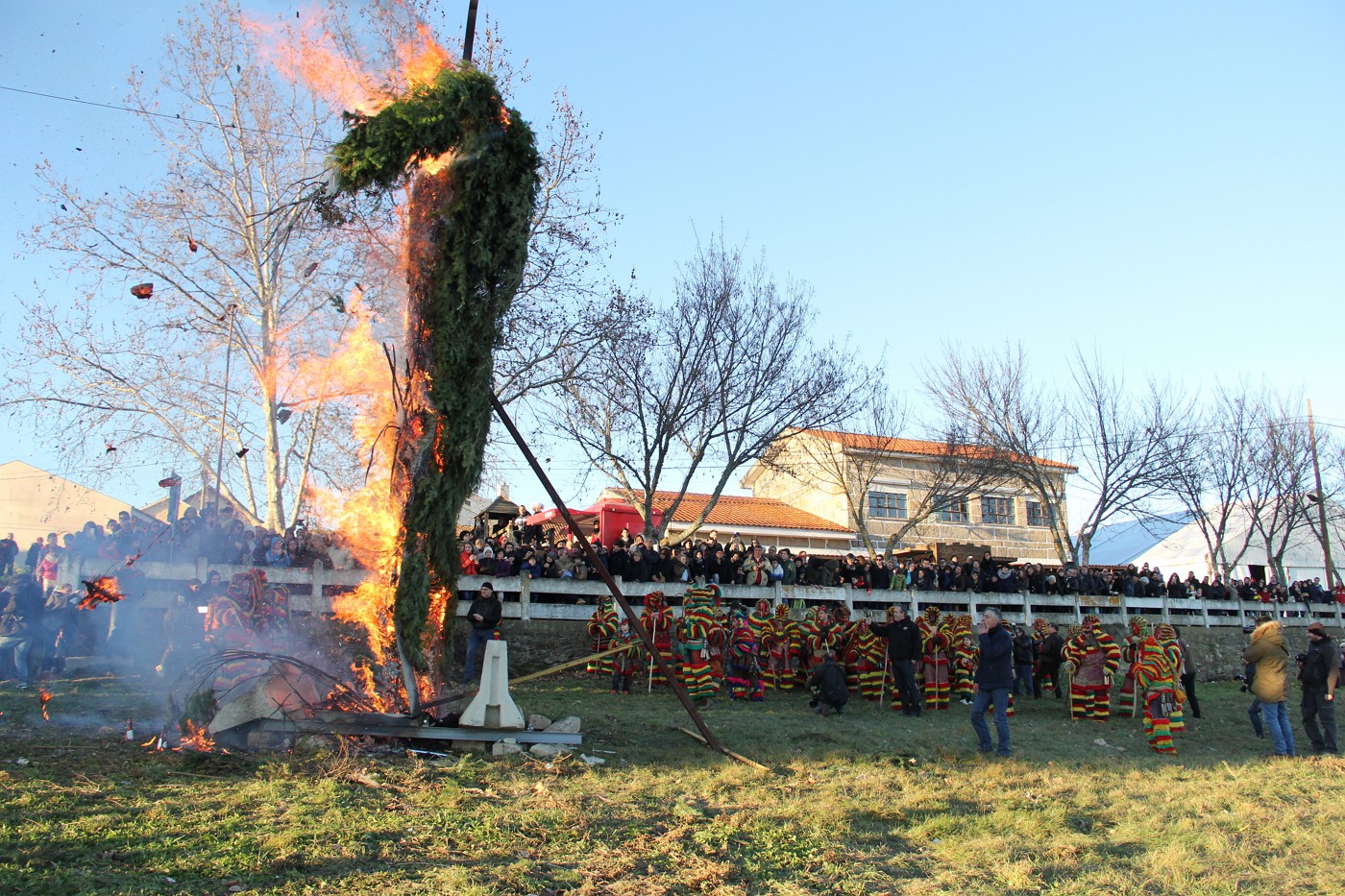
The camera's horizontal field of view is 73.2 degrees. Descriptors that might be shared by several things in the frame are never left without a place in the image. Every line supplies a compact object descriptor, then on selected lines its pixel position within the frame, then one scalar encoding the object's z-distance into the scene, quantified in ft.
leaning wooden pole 27.91
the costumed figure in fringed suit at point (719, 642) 44.65
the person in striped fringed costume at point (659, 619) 46.16
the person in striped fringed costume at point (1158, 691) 37.93
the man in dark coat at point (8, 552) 41.70
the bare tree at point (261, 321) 59.82
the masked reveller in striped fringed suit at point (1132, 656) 46.57
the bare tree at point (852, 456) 96.37
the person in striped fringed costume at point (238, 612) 36.09
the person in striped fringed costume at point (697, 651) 42.52
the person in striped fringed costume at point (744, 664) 45.37
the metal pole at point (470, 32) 28.22
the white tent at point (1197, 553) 147.33
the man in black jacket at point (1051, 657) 53.62
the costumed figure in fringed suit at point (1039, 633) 54.75
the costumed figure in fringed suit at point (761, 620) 48.55
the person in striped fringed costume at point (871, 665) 48.14
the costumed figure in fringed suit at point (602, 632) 46.88
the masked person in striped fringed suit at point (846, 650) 50.42
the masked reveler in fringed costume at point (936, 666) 47.34
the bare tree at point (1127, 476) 90.94
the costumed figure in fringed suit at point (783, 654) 49.98
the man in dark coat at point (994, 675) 32.68
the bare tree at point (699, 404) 70.64
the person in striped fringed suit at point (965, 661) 49.29
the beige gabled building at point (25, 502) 91.20
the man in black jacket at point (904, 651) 43.78
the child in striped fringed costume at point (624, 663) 44.32
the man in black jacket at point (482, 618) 41.98
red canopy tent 80.31
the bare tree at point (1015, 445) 92.99
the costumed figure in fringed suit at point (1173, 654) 39.72
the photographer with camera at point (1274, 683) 36.01
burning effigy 27.02
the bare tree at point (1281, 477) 106.32
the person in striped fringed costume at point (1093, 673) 45.37
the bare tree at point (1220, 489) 93.71
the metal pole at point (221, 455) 63.32
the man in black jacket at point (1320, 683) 37.65
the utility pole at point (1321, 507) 100.94
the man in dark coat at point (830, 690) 42.39
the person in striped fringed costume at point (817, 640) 49.39
